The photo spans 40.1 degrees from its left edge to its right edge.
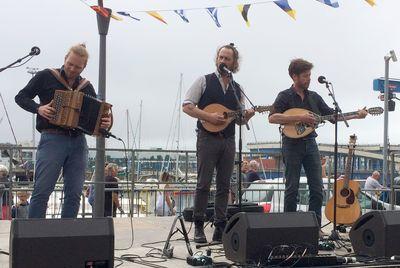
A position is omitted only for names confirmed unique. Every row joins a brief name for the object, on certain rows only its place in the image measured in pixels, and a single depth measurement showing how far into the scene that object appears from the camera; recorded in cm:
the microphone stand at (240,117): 536
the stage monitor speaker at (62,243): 353
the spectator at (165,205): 1062
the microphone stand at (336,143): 571
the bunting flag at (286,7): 770
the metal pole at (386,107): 1452
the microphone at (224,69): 545
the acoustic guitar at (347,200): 702
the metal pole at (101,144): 823
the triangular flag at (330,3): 730
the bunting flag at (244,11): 803
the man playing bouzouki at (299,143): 590
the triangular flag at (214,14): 838
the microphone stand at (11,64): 501
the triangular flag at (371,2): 715
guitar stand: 477
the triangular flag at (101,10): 765
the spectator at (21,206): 894
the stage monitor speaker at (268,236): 430
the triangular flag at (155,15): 815
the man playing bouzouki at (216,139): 550
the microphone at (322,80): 594
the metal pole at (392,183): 877
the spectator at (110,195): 1020
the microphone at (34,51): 495
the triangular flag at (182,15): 840
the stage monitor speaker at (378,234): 472
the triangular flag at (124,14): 814
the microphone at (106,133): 489
